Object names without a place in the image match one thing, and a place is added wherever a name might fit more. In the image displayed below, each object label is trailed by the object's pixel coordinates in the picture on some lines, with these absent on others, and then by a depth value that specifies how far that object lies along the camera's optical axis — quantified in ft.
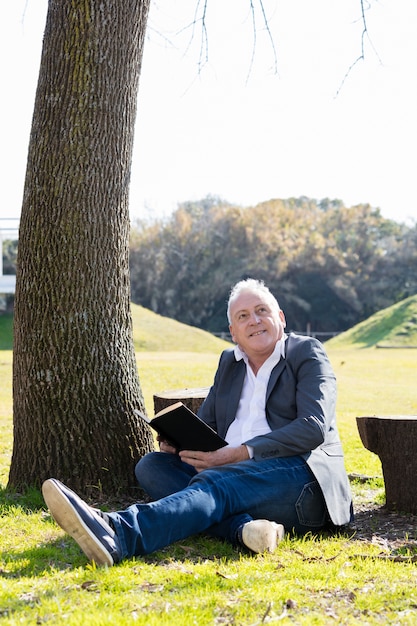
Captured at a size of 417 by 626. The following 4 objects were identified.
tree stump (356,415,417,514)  17.40
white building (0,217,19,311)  99.81
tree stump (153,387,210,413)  19.63
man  12.84
